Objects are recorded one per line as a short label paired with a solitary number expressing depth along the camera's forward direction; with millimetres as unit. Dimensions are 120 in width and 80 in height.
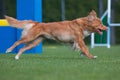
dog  11594
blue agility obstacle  14969
